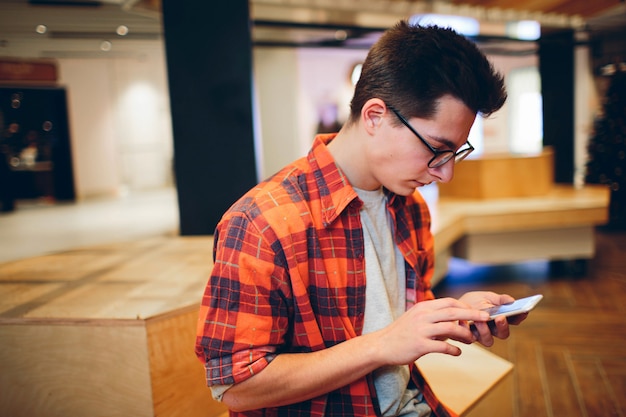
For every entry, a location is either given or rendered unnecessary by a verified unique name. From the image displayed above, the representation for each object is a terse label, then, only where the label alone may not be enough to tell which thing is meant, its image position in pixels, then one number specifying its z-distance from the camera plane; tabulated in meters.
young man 0.83
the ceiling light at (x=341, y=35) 5.48
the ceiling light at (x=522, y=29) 4.82
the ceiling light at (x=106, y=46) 7.62
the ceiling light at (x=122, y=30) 5.42
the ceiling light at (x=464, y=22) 4.90
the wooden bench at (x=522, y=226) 3.85
